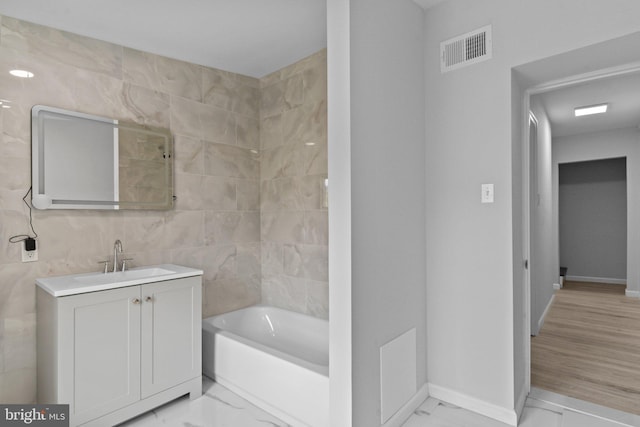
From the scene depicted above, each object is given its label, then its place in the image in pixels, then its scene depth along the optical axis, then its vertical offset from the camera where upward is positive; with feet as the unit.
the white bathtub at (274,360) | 6.44 -3.30
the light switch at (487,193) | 6.75 +0.43
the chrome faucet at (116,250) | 8.07 -0.78
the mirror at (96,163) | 7.25 +1.26
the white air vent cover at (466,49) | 6.81 +3.36
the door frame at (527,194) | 7.28 +0.44
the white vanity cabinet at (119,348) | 6.14 -2.54
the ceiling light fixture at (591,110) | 12.82 +3.96
